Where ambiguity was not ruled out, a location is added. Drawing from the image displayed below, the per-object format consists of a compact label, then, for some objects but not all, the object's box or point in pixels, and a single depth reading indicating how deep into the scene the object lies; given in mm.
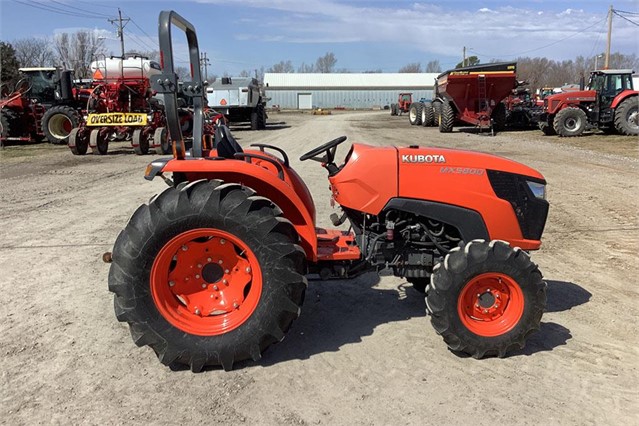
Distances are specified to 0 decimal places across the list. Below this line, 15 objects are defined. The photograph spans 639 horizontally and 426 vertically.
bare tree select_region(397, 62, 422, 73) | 115975
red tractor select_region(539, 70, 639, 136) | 17656
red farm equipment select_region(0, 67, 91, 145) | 16469
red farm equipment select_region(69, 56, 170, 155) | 13992
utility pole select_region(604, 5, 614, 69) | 34369
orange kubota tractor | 2984
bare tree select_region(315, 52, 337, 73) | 119688
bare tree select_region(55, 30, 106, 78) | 51169
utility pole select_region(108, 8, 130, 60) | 41538
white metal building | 75938
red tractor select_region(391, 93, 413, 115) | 42975
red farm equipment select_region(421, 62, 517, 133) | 19391
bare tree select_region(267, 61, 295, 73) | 115062
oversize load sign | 13977
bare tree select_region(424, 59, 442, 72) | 106844
